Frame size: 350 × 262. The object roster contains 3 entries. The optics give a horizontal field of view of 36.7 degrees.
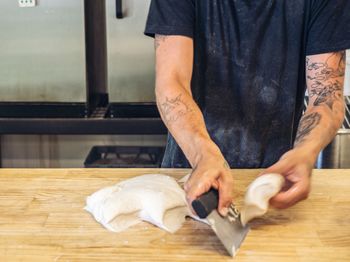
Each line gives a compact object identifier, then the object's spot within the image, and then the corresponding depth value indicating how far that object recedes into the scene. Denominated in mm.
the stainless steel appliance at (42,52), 2045
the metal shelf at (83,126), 2053
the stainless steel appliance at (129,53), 2029
